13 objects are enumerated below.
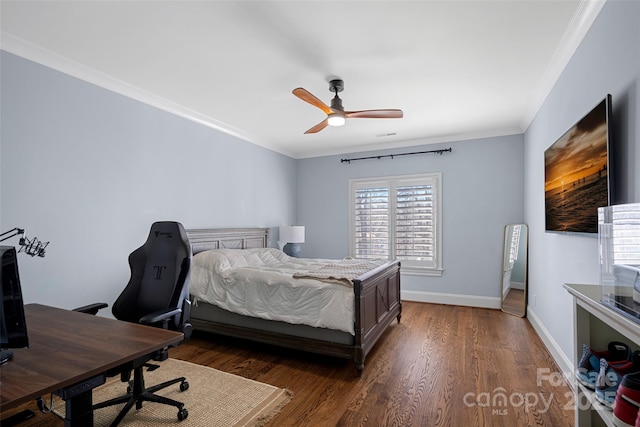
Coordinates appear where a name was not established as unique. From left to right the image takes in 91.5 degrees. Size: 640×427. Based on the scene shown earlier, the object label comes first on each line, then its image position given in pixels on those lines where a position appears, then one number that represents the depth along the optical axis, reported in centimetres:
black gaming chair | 205
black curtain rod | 491
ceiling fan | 290
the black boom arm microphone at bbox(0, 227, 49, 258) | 233
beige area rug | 203
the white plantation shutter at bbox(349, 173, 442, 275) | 499
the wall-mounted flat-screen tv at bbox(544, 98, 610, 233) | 180
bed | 269
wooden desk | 103
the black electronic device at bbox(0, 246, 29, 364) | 109
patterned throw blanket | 279
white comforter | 274
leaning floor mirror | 420
